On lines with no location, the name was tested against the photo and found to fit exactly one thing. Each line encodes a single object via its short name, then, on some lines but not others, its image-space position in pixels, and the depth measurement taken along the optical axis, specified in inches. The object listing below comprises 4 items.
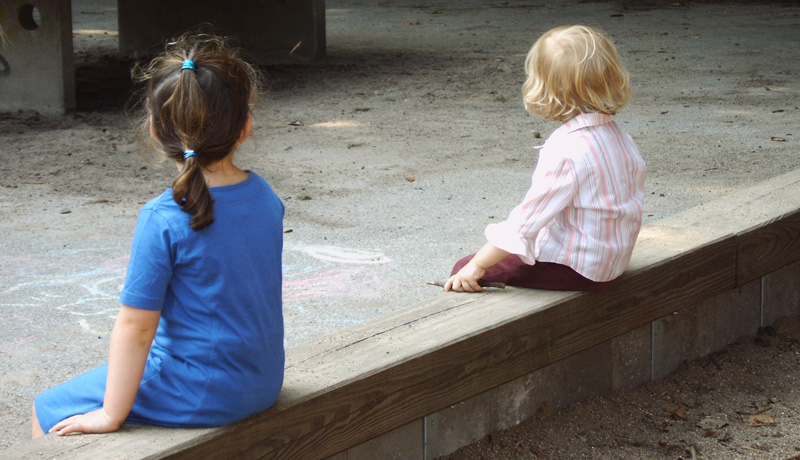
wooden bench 161.8
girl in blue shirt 142.1
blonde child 197.8
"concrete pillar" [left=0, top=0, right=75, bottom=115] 685.3
